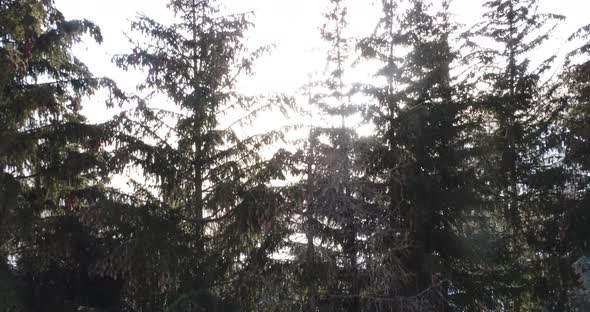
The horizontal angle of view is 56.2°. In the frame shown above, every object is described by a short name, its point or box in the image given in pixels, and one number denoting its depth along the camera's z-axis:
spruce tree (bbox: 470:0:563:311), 14.03
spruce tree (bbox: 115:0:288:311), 9.54
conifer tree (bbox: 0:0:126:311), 9.69
